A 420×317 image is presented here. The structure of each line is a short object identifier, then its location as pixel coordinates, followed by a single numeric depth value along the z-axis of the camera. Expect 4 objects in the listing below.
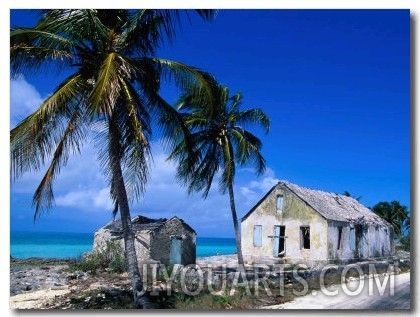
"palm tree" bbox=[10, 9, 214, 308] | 6.84
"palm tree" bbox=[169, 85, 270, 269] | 11.44
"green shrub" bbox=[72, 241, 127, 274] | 12.43
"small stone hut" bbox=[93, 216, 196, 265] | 13.45
